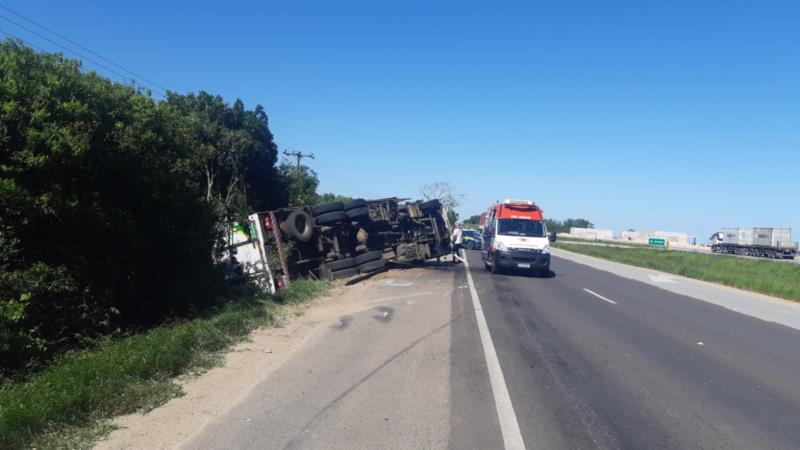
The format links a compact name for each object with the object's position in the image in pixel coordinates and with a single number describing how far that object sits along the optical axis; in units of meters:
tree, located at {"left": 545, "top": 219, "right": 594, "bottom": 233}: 143.23
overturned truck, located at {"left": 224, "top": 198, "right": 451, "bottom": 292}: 14.95
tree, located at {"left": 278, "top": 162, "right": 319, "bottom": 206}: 38.44
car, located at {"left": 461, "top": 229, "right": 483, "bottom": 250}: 43.17
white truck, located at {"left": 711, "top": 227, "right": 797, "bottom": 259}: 59.06
